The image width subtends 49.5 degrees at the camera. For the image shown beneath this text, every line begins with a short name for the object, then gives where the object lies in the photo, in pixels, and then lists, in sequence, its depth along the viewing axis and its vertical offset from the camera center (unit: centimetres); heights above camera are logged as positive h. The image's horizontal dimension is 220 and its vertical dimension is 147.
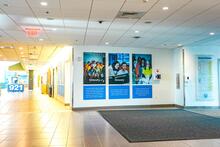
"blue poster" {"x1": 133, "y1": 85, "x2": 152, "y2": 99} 1181 -64
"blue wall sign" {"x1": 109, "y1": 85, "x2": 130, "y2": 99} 1149 -66
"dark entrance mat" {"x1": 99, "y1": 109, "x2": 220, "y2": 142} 560 -138
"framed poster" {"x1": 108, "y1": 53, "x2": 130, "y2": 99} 1153 +16
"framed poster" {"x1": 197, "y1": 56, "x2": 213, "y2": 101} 1149 -1
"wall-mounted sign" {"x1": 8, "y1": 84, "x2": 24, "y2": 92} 2719 -102
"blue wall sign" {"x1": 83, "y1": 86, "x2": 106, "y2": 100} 1111 -65
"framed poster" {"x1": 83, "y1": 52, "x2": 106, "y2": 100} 1115 +12
